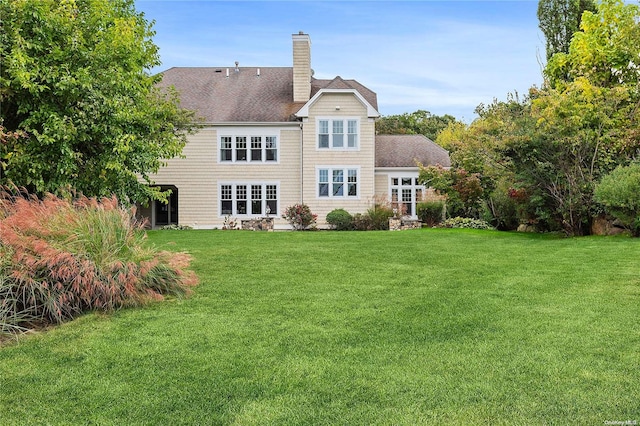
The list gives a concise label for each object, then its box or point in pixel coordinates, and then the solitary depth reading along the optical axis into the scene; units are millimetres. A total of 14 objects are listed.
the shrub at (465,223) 22291
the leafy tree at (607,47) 20531
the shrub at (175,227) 24141
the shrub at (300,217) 24500
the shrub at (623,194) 13997
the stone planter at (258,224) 24578
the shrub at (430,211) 24844
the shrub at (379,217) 24016
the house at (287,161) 25125
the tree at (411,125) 46588
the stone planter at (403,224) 23953
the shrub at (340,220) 24203
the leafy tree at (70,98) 10555
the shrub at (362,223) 24309
